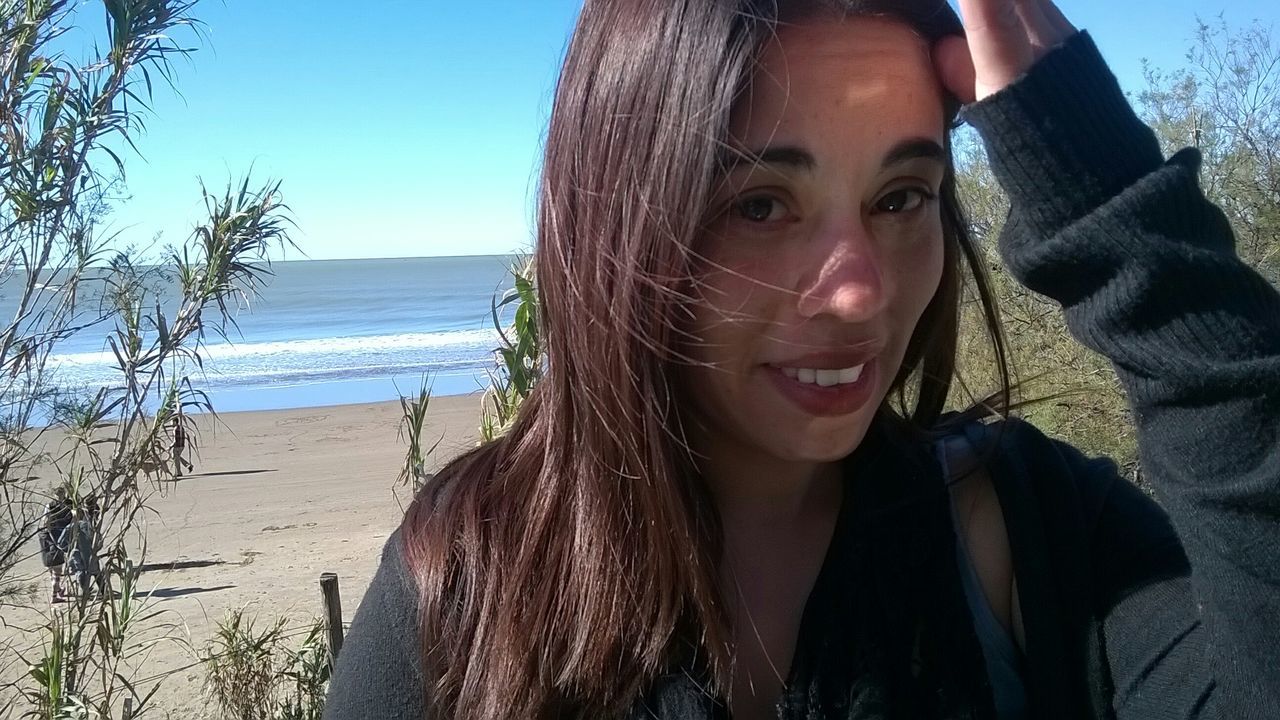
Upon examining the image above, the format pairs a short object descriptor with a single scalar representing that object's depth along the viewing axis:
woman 0.43
